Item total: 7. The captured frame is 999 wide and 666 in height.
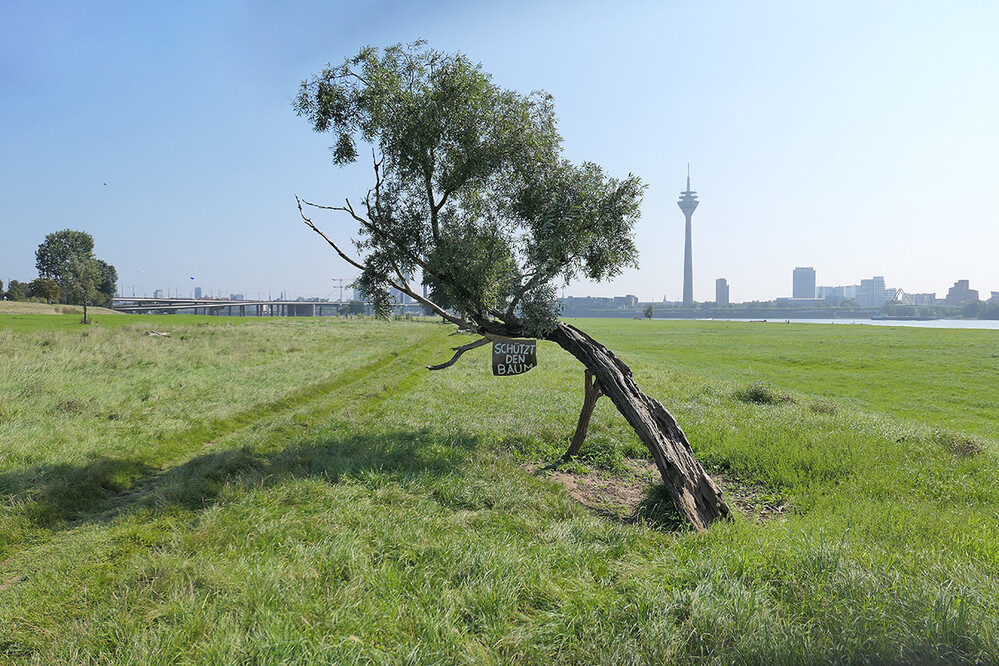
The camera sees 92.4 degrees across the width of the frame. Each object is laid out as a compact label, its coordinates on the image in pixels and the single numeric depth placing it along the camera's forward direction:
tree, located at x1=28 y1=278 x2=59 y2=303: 111.88
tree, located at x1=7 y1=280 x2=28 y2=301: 110.38
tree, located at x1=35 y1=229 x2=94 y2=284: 125.38
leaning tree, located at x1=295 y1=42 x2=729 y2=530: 11.35
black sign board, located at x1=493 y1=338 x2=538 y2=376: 11.86
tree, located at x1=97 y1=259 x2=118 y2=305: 132.38
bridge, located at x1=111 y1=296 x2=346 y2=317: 127.15
